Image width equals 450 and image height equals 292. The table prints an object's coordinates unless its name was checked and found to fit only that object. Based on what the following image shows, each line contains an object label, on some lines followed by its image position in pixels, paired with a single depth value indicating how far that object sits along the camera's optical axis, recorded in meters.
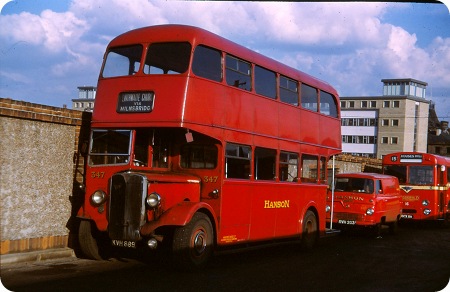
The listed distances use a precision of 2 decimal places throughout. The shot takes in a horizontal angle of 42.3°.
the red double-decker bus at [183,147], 9.96
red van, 17.81
